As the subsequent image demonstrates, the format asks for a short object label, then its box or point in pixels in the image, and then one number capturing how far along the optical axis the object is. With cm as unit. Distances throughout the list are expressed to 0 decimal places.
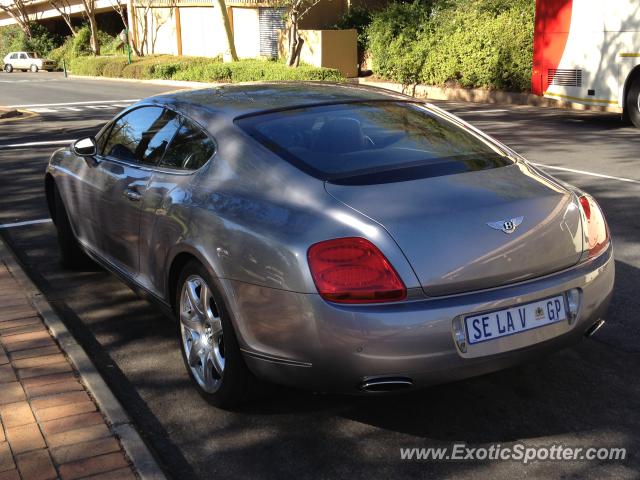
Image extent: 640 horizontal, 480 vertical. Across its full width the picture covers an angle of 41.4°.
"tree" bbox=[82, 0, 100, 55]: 5462
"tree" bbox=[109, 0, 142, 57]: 5216
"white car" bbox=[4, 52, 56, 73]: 5819
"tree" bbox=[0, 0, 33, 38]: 6594
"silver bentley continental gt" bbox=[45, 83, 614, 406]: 343
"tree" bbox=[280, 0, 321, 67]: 3391
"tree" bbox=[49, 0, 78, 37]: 6072
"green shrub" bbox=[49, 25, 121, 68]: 5609
